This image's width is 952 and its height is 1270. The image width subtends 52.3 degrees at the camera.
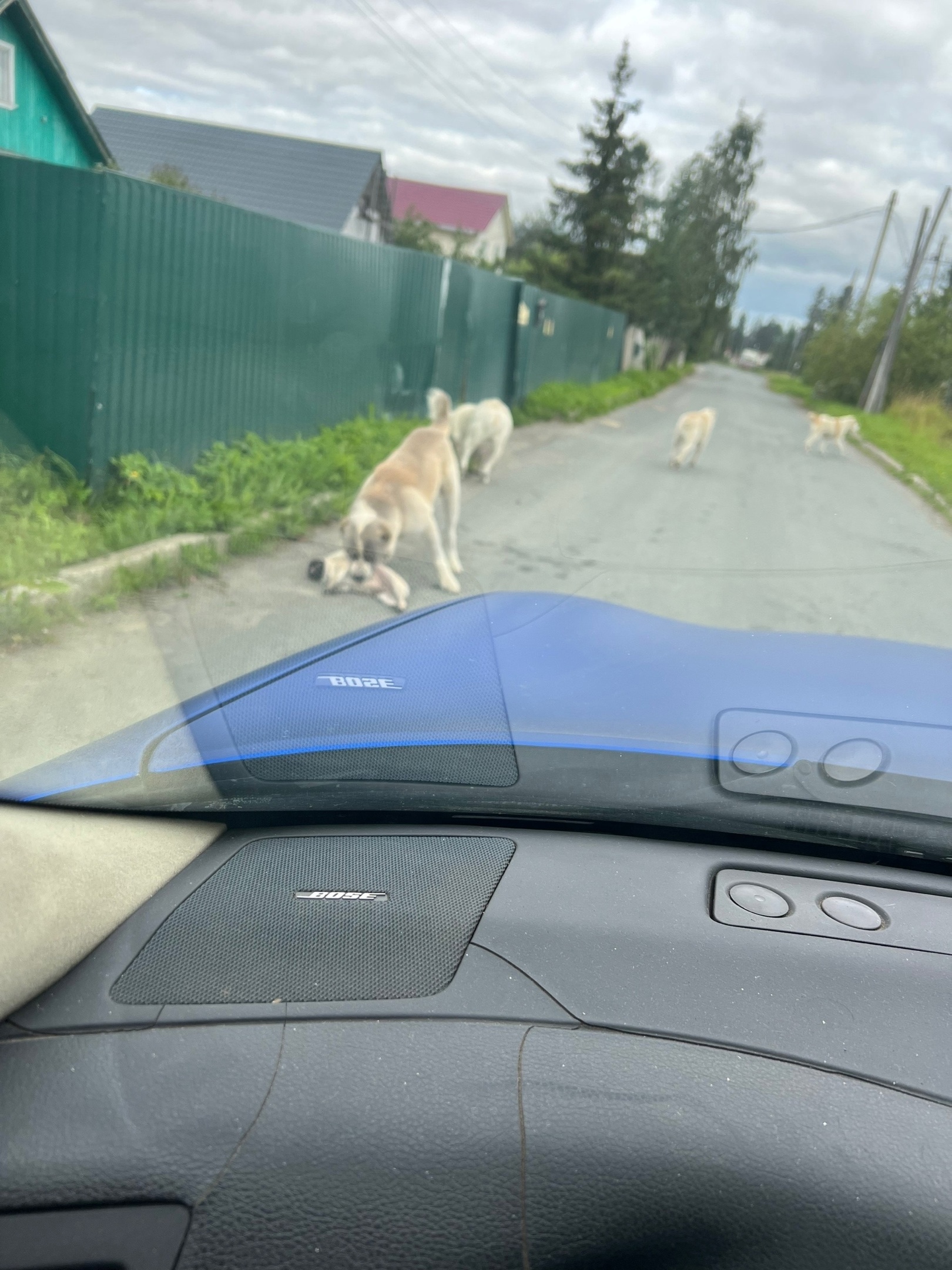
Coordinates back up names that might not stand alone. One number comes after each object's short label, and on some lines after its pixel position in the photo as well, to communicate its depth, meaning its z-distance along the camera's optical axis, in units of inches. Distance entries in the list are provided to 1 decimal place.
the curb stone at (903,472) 261.8
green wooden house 250.4
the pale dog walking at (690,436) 466.3
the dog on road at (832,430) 511.8
